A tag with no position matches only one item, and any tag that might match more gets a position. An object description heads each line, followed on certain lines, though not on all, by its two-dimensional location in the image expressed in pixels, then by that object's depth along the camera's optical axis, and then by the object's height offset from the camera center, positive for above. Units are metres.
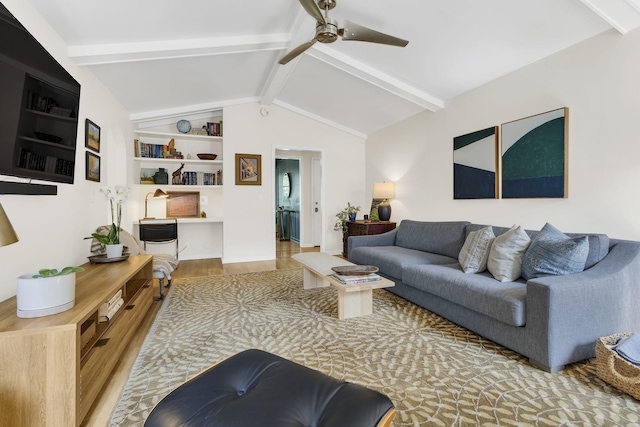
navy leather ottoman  0.95 -0.63
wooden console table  1.23 -0.65
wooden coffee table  2.56 -0.70
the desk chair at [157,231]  4.50 -0.28
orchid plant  2.61 +0.09
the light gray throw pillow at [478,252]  2.62 -0.35
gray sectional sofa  1.81 -0.60
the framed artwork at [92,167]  2.88 +0.43
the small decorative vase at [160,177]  4.95 +0.55
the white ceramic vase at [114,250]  2.62 -0.33
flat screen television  1.59 +0.61
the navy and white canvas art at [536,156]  2.73 +0.52
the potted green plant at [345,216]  5.67 -0.08
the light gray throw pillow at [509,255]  2.37 -0.34
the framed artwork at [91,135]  2.88 +0.73
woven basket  1.59 -0.84
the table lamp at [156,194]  4.87 +0.27
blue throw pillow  2.04 -0.30
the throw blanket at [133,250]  2.84 -0.36
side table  4.94 -0.25
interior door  6.86 +0.28
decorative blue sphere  5.15 +1.41
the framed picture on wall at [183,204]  5.24 +0.13
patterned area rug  1.51 -0.95
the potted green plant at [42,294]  1.38 -0.37
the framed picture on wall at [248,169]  5.23 +0.72
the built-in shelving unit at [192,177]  4.98 +0.52
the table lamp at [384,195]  4.98 +0.27
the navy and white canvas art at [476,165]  3.37 +0.54
